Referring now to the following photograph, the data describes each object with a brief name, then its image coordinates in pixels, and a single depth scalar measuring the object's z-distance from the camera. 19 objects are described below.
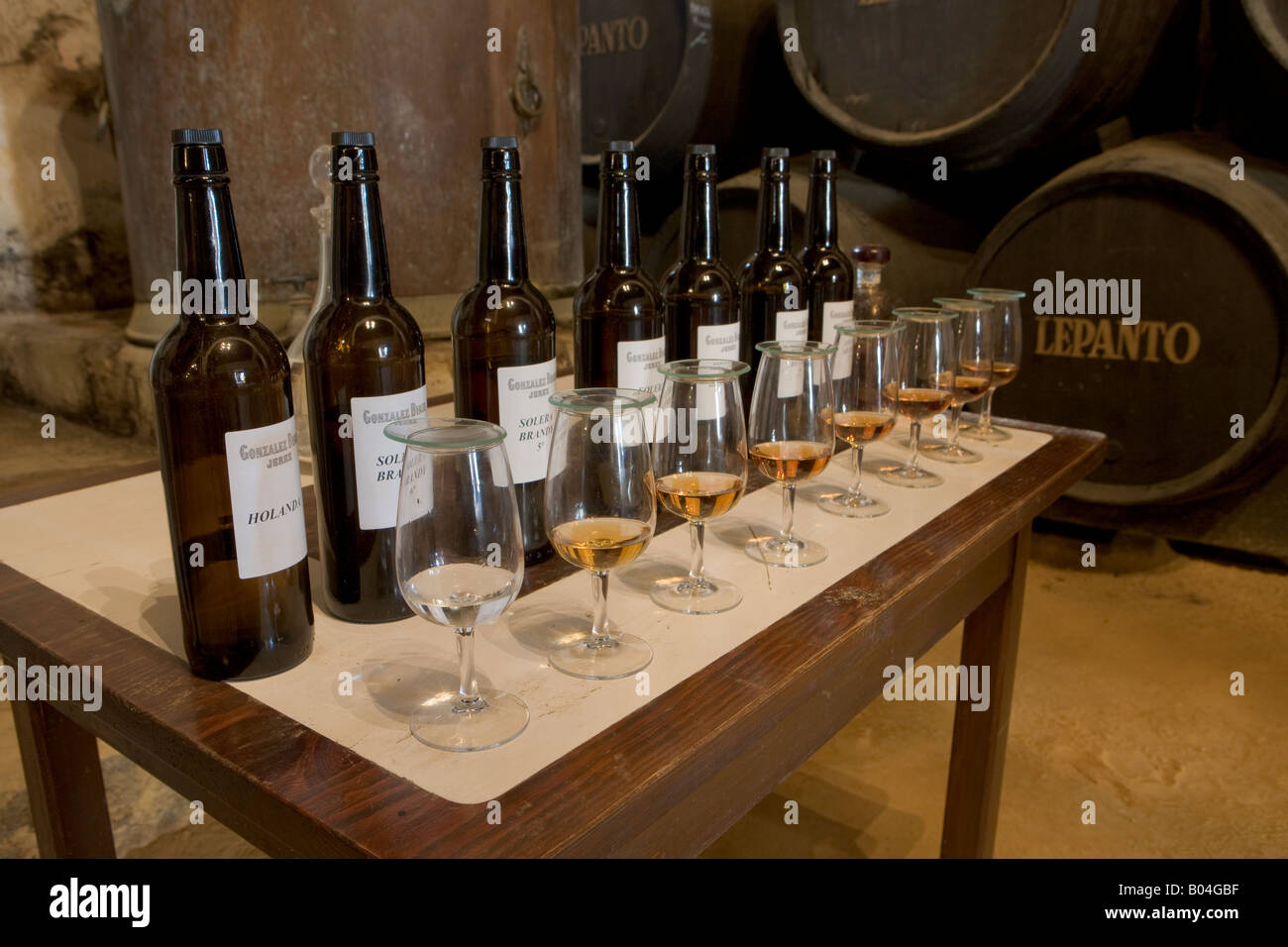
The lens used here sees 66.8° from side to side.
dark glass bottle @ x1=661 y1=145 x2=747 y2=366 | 1.14
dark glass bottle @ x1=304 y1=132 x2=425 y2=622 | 0.79
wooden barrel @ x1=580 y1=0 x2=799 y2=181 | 2.81
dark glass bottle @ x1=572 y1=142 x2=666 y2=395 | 1.02
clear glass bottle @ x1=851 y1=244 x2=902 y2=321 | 1.56
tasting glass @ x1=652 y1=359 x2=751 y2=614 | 0.86
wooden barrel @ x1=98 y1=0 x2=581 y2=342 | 2.09
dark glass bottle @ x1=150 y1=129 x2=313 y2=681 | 0.70
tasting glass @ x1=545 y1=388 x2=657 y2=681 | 0.75
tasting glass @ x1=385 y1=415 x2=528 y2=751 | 0.66
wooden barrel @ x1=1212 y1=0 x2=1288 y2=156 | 2.01
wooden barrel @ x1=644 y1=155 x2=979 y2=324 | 2.67
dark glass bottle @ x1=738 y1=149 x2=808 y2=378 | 1.28
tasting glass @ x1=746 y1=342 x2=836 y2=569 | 0.96
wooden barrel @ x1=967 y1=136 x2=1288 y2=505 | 2.13
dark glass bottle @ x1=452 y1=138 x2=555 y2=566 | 0.90
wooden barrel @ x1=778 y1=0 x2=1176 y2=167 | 2.17
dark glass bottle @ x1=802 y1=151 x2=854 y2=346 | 1.40
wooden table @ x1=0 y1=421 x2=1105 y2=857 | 0.61
